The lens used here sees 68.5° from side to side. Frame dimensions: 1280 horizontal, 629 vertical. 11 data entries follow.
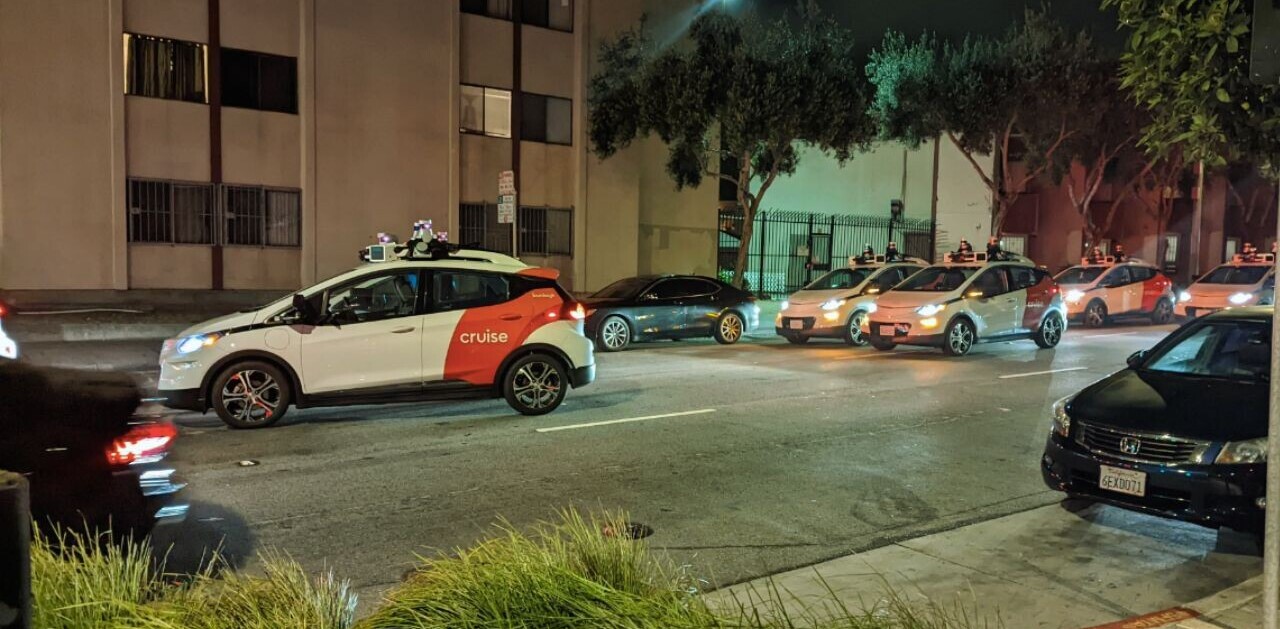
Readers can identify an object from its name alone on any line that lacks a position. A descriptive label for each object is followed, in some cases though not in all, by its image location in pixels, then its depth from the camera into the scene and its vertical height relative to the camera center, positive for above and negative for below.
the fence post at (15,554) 2.16 -0.70
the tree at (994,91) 25.88 +4.99
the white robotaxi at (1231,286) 20.56 -0.28
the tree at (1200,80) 5.40 +1.20
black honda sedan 5.45 -0.99
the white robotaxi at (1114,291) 22.27 -0.46
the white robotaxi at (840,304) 17.25 -0.68
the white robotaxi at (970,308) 15.59 -0.66
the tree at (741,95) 20.75 +3.85
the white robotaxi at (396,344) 9.05 -0.84
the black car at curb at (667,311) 16.28 -0.84
